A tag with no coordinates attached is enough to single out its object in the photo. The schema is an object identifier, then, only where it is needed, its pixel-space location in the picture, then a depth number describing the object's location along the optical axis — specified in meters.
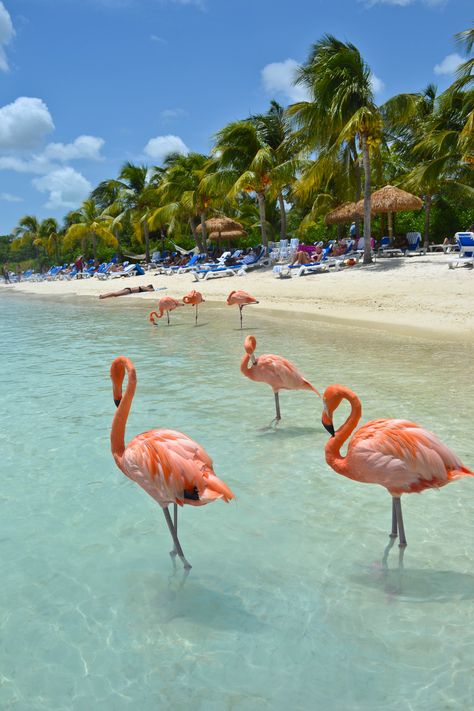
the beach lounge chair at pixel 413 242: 28.30
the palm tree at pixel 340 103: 22.22
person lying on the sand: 30.92
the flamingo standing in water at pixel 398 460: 3.78
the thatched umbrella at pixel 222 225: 35.59
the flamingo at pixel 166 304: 16.73
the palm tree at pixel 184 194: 35.06
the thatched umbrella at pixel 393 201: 25.11
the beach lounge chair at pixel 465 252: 19.38
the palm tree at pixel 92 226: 49.28
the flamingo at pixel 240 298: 15.11
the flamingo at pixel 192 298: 17.12
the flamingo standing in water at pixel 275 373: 6.82
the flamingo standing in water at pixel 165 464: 3.64
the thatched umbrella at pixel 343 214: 28.12
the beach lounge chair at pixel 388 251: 26.05
